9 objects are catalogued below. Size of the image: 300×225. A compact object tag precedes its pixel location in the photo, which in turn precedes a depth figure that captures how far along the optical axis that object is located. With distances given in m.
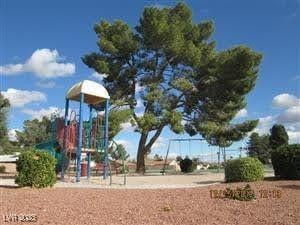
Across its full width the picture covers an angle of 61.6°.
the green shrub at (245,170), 7.78
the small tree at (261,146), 24.79
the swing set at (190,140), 15.57
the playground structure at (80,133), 10.16
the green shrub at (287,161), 8.18
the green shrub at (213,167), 20.16
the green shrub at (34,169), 6.67
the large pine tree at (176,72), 14.55
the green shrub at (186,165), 15.91
